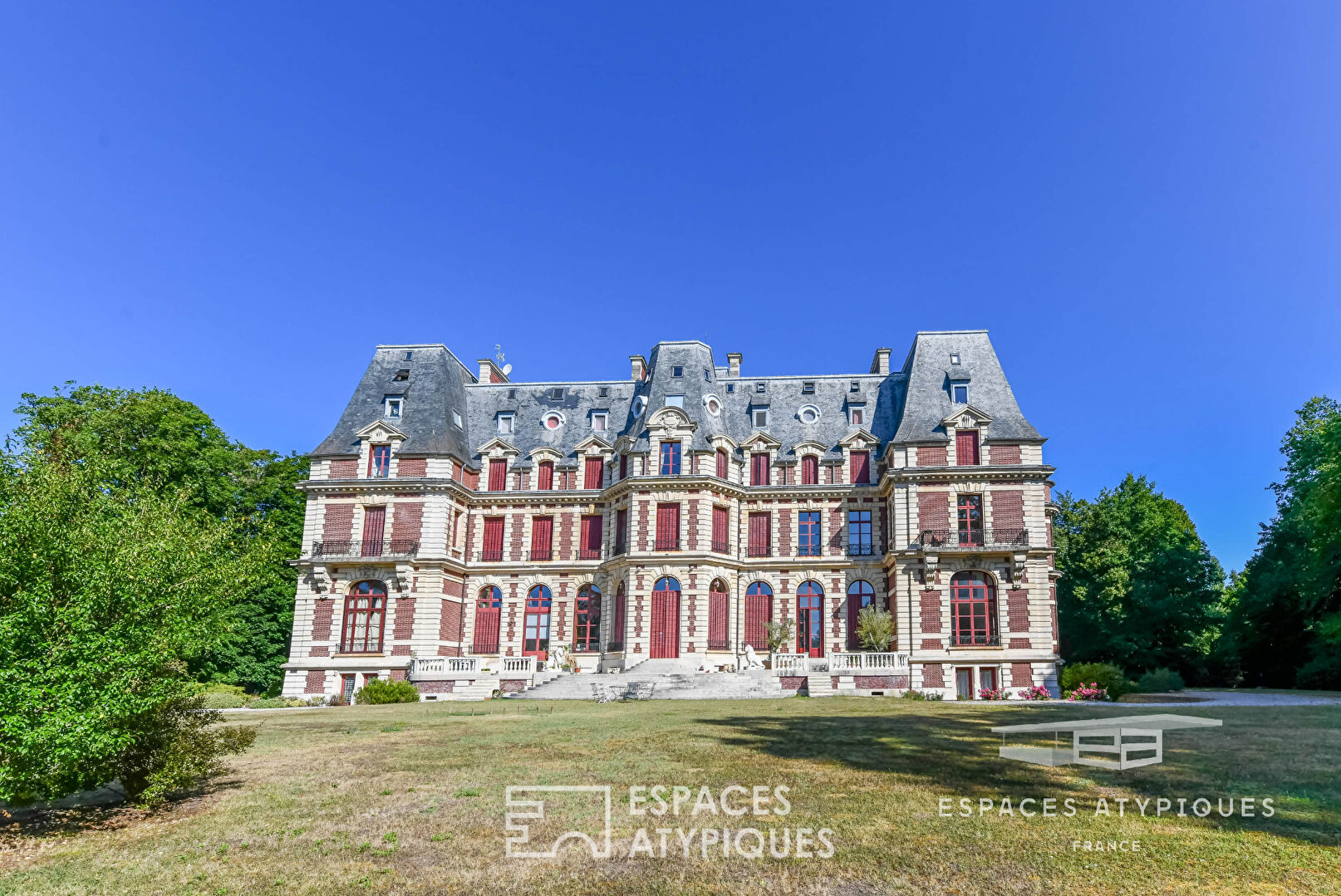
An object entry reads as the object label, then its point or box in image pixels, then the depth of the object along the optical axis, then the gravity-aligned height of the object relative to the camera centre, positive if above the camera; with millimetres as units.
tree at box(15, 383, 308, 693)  38219 +6767
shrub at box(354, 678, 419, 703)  31250 -2919
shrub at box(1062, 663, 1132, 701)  29609 -1755
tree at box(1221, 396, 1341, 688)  32375 +1560
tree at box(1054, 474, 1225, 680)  41188 +1812
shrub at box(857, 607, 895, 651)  33375 -306
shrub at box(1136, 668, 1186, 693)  34531 -2155
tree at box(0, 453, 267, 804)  8688 -259
